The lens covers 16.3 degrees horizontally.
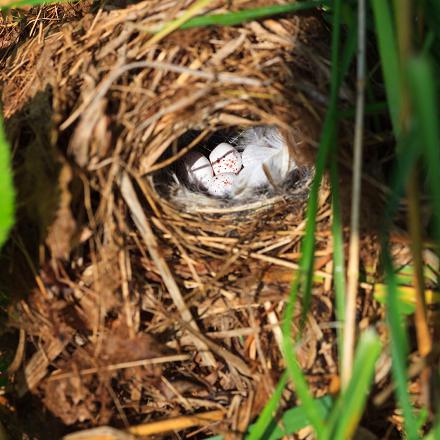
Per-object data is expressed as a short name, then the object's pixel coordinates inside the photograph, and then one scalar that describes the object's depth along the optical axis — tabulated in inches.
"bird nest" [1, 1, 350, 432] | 20.0
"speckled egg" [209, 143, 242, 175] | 22.9
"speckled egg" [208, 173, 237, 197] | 22.8
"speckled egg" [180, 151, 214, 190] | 22.9
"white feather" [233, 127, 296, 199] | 22.1
